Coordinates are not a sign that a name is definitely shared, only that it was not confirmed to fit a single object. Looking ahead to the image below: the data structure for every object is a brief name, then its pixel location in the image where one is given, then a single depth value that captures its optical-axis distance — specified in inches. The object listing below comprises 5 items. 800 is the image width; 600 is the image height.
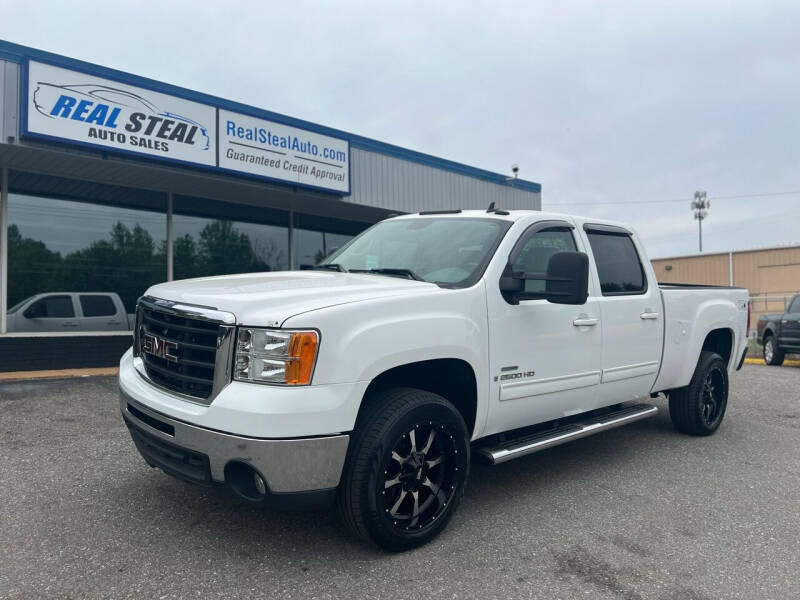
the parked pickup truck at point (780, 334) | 495.2
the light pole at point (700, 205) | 2743.6
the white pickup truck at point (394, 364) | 111.6
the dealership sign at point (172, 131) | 322.3
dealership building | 330.3
